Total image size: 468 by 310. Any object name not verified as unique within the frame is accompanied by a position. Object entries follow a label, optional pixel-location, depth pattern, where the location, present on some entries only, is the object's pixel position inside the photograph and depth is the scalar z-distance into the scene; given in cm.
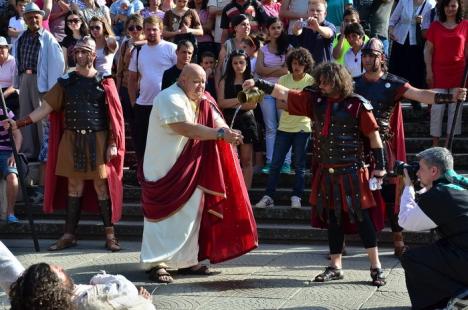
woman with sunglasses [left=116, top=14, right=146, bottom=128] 1083
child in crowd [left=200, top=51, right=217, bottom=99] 1023
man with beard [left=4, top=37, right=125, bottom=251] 889
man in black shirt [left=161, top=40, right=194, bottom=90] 952
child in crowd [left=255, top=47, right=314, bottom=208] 930
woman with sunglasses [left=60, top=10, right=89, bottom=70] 1145
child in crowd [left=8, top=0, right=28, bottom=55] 1235
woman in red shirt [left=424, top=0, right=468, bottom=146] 1002
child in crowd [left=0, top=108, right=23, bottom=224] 970
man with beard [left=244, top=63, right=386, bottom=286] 733
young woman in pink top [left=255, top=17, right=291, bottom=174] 1007
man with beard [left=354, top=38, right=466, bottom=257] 789
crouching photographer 621
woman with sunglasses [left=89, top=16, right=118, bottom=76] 1097
